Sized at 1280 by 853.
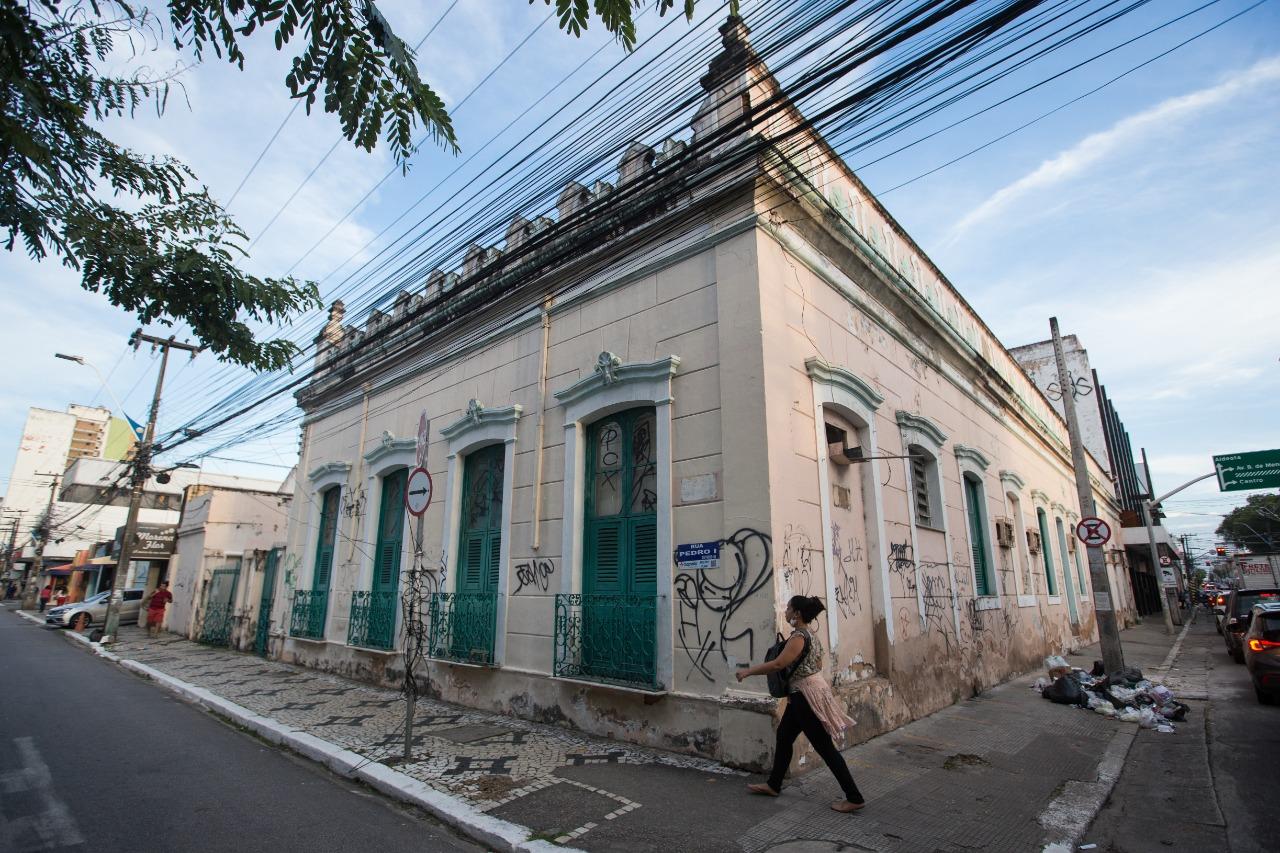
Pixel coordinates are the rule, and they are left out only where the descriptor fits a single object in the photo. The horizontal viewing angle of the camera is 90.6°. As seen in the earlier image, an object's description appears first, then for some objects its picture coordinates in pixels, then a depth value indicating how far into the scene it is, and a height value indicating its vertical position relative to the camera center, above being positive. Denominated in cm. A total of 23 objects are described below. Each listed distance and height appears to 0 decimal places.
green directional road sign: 1769 +292
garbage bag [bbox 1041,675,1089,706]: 861 -156
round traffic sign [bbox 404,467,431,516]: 582 +75
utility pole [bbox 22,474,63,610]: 3416 +43
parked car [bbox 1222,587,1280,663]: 1288 -76
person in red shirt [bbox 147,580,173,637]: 1880 -102
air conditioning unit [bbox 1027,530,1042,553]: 1353 +72
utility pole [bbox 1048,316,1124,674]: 963 +21
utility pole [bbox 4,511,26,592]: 4450 +163
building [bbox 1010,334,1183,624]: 2483 +600
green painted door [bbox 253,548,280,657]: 1360 -65
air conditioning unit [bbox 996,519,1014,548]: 1167 +79
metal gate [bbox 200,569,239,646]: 1570 -84
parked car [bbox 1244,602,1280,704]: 816 -99
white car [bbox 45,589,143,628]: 2117 -130
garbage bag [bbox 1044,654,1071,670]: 949 -128
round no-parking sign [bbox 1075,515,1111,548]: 1033 +71
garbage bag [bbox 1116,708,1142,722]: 777 -168
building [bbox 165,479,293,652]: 1499 +22
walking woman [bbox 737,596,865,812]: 441 -93
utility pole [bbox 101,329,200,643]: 1644 +209
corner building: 603 +130
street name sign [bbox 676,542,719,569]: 597 +19
